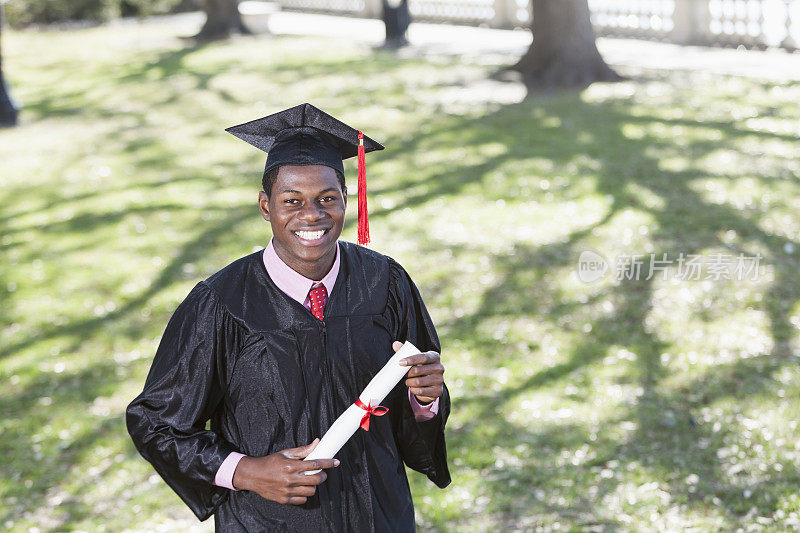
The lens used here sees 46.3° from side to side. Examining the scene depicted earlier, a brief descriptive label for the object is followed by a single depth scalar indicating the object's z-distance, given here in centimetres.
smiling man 290
